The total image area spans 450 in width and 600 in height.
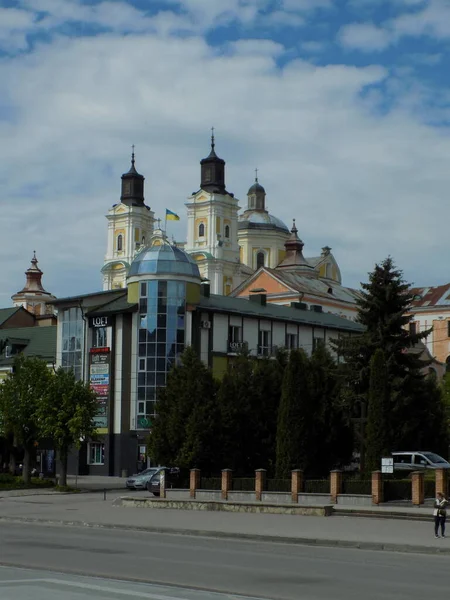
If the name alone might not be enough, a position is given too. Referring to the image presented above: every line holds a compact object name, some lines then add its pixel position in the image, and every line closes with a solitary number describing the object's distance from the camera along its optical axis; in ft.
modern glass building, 221.66
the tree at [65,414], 172.76
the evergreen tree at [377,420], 128.36
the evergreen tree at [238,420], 150.10
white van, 142.82
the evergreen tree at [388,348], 162.81
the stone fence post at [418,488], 112.37
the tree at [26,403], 176.65
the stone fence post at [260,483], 128.88
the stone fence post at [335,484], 119.96
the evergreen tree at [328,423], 150.10
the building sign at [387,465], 117.19
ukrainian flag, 273.75
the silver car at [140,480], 167.94
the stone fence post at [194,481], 136.15
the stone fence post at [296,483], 123.85
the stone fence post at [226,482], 132.05
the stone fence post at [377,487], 115.44
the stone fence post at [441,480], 109.60
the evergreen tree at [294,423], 136.98
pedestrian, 82.02
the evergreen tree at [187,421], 145.48
